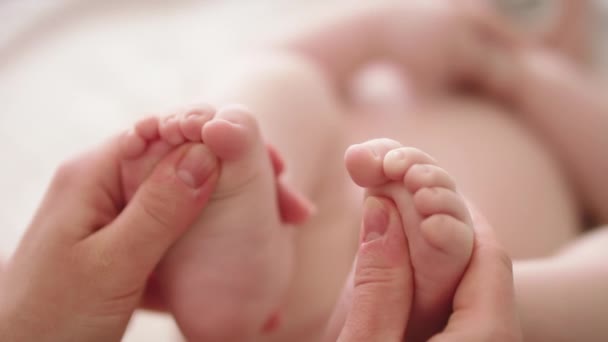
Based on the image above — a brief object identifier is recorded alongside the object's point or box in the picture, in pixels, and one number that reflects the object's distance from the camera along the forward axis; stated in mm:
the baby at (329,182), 511
